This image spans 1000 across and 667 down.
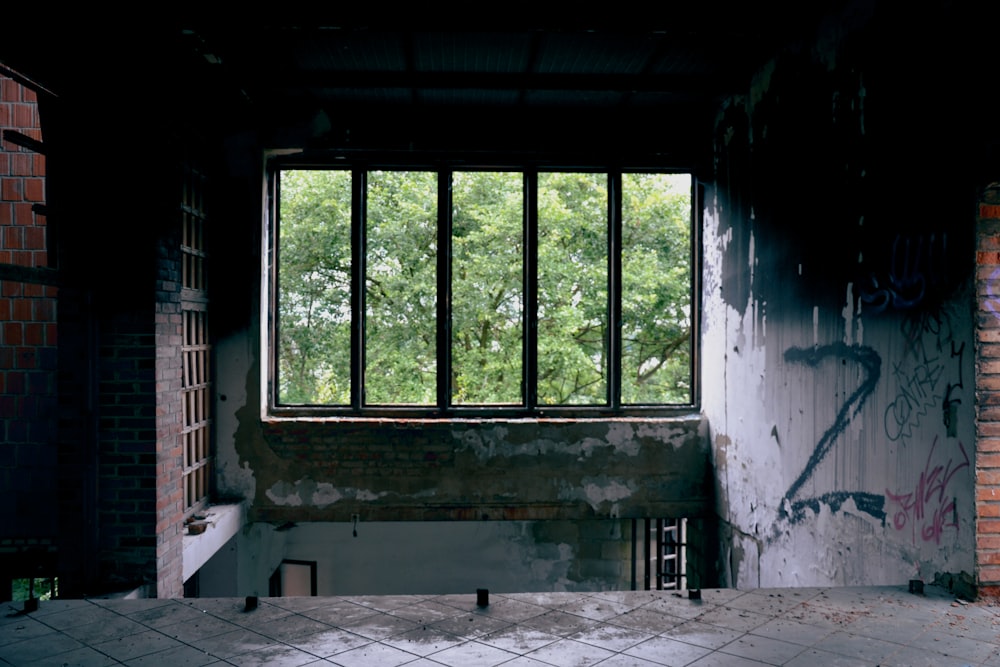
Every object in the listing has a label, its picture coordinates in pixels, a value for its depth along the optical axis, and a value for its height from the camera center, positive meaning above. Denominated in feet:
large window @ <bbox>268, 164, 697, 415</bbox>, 20.12 +1.29
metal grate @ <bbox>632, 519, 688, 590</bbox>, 22.24 -7.89
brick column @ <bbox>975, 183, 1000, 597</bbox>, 10.39 -0.84
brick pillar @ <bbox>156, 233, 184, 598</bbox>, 13.85 -1.71
